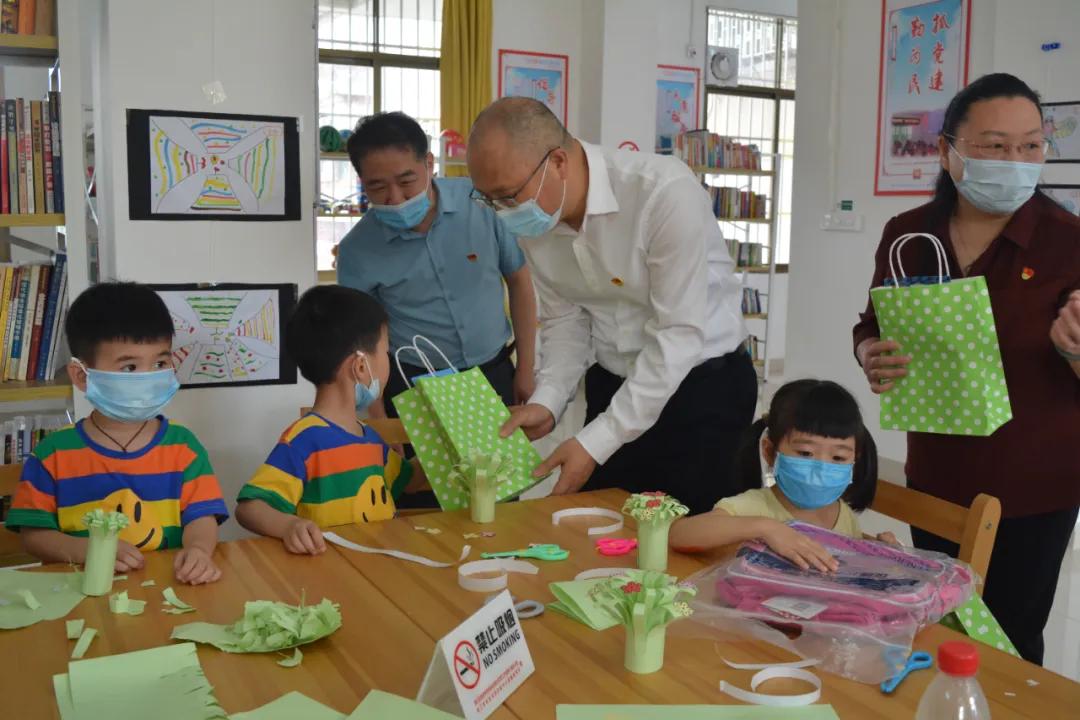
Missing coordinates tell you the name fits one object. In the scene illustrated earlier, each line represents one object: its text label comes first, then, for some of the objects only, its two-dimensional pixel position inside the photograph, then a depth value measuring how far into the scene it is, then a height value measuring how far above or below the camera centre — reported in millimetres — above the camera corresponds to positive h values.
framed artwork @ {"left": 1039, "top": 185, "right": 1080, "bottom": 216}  4281 +265
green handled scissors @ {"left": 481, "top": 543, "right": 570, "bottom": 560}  1669 -512
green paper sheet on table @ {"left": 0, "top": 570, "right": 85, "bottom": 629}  1395 -526
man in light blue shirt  2727 -74
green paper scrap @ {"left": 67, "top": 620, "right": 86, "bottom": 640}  1333 -521
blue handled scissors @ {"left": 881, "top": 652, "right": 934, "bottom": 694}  1187 -507
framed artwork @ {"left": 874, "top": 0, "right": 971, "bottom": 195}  4777 +835
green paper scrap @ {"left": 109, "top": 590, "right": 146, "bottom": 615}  1418 -520
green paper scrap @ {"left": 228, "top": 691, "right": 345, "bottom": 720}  1104 -520
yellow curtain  7934 +1460
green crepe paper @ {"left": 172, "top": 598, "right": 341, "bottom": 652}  1284 -502
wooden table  1174 -527
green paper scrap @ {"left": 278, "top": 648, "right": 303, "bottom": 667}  1252 -524
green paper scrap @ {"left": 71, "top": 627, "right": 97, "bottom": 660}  1274 -522
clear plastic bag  1281 -482
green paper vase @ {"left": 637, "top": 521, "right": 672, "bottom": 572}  1589 -473
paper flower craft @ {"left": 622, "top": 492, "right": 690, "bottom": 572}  1567 -428
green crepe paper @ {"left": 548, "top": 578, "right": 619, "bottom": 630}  1390 -507
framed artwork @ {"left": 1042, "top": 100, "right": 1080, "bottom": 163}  4254 +538
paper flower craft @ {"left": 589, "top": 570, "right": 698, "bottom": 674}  1222 -444
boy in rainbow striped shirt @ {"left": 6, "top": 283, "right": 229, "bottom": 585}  1840 -404
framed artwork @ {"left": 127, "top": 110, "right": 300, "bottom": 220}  2758 +205
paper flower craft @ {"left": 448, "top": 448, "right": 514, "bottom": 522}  1873 -437
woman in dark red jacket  1880 -179
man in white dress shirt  2000 -125
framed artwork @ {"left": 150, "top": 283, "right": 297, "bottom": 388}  2844 -267
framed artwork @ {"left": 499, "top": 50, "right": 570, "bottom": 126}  7809 +1334
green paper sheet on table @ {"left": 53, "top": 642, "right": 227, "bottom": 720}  1117 -521
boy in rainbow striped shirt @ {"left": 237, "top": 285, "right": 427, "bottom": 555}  1966 -389
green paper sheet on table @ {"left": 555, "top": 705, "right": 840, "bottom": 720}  1117 -519
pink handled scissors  1721 -514
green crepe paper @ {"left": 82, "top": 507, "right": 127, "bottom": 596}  1479 -461
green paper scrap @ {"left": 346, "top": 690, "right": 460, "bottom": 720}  1065 -502
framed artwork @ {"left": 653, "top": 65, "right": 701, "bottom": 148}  9180 +1373
